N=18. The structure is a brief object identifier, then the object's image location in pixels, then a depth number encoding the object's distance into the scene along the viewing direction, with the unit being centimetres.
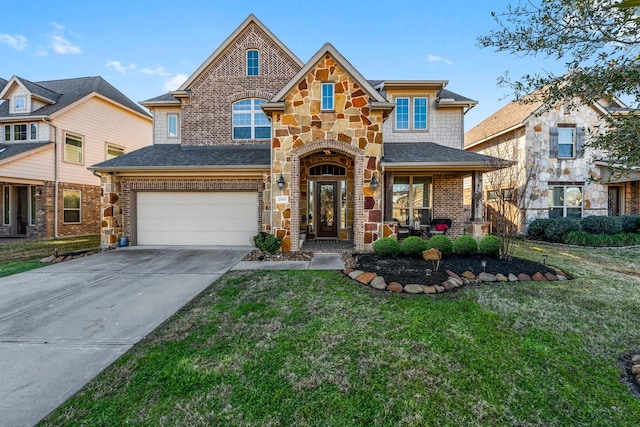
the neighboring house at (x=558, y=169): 1388
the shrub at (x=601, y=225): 1191
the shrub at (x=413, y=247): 806
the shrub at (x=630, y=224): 1270
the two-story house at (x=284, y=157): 923
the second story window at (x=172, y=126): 1312
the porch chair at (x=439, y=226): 1121
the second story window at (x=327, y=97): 920
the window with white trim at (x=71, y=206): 1480
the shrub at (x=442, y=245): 811
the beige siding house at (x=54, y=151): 1383
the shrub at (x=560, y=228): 1224
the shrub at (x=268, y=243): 885
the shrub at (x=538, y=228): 1293
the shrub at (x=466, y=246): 805
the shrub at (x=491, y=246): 806
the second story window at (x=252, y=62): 1217
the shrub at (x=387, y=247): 812
